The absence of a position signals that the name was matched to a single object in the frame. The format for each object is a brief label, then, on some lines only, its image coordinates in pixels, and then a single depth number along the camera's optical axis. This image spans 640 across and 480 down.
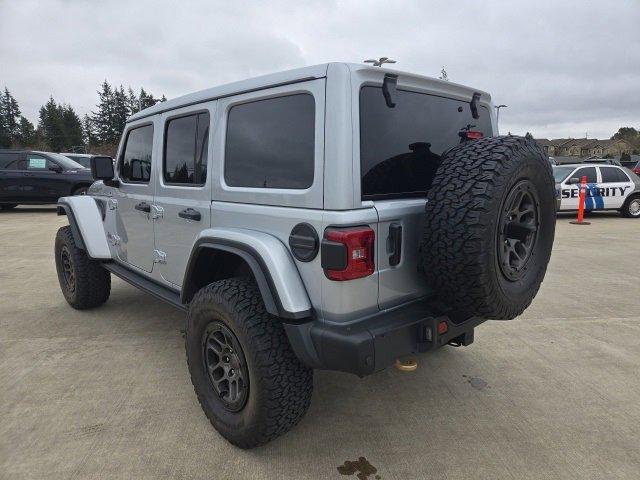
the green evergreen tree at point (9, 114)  83.23
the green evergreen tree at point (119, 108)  90.06
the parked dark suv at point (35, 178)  12.04
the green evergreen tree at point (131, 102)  92.06
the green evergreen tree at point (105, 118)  89.38
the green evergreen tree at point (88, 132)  87.76
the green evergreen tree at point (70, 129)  74.94
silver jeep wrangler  1.98
